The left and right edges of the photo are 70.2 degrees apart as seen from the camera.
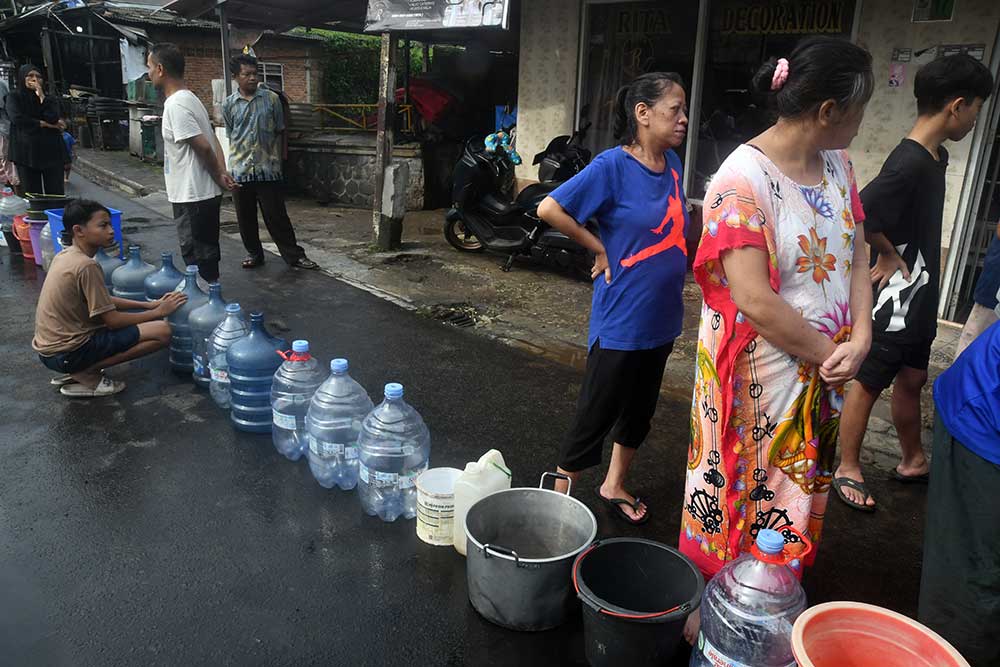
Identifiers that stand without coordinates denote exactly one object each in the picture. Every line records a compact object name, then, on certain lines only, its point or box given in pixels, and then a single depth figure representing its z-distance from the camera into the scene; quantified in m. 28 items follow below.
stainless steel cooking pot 2.57
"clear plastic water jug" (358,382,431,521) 3.32
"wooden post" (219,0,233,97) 9.93
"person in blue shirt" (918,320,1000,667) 2.00
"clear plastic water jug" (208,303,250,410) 4.32
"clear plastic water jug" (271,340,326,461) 3.85
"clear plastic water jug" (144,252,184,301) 5.27
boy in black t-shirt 3.09
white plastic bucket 3.11
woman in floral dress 2.05
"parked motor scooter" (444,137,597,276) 7.68
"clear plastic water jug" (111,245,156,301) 5.46
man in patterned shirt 7.19
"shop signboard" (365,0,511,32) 7.43
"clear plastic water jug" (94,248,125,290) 5.60
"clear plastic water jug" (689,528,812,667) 2.06
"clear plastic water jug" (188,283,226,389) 4.66
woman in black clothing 8.52
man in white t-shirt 5.53
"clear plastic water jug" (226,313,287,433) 4.05
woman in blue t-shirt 2.88
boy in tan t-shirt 4.28
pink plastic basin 1.90
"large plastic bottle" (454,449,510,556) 2.96
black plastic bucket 2.27
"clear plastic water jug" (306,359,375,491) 3.57
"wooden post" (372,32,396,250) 8.47
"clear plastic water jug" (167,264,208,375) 4.85
